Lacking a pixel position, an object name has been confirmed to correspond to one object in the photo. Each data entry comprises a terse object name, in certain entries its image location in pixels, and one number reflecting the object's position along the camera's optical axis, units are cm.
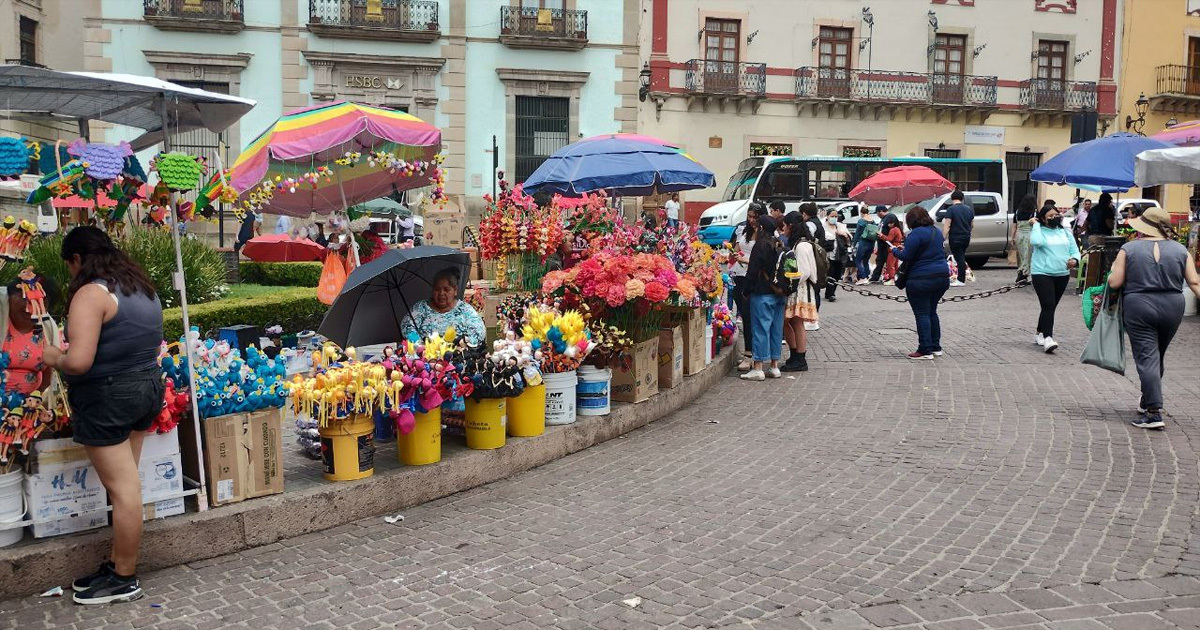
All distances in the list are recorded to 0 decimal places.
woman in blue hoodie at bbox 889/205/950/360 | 1030
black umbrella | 652
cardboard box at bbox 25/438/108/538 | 435
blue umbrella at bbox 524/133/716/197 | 1039
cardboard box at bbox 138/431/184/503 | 462
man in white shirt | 2366
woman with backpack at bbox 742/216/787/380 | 916
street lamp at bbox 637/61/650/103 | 2836
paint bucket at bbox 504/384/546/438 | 643
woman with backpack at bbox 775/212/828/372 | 981
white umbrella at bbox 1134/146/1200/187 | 1173
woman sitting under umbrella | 663
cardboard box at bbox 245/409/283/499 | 501
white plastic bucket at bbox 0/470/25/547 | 428
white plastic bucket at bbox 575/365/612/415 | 705
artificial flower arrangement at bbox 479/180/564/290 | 924
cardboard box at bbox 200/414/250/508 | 487
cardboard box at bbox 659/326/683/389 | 816
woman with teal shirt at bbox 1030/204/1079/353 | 1059
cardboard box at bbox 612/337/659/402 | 752
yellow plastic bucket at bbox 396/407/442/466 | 570
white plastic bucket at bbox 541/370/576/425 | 671
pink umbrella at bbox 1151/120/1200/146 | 1434
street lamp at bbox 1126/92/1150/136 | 3191
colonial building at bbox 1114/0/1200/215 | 3262
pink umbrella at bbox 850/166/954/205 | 2150
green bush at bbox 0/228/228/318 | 1011
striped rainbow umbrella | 825
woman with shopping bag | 717
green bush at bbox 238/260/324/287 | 1469
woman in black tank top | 410
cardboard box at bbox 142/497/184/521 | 462
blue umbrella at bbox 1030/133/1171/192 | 1325
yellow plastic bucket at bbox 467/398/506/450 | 607
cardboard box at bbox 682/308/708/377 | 878
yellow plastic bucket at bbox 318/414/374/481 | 531
